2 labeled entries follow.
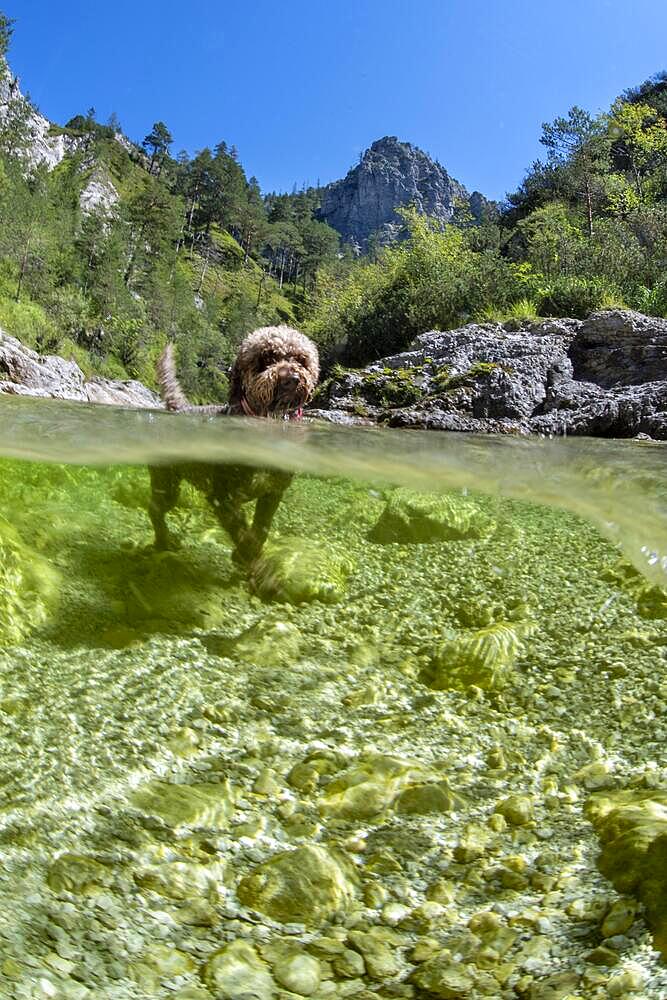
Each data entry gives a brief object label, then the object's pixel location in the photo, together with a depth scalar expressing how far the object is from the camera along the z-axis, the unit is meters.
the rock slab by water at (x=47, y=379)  22.92
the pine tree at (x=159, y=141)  98.31
